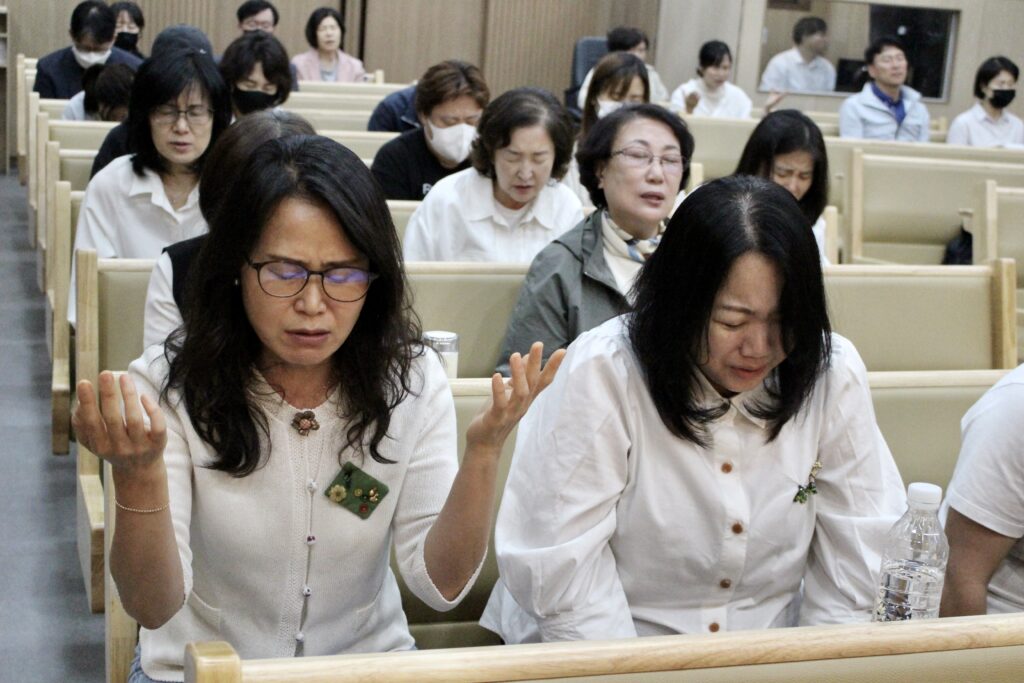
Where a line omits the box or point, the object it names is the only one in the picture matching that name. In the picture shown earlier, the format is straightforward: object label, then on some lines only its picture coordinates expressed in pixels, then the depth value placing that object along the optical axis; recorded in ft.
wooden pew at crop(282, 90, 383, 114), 22.43
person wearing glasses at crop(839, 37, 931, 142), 27.89
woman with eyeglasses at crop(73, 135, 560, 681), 5.60
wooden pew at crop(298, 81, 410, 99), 26.09
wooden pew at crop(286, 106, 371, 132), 21.04
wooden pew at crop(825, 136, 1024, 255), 20.99
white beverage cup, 9.20
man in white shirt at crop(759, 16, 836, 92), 33.30
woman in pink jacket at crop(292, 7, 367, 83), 30.12
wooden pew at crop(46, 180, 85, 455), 12.41
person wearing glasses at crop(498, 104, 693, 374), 9.74
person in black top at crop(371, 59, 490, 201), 14.73
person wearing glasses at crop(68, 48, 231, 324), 12.00
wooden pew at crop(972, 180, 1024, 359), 15.31
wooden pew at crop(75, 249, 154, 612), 9.57
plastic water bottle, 6.01
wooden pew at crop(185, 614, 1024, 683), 3.79
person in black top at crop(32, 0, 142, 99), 24.36
